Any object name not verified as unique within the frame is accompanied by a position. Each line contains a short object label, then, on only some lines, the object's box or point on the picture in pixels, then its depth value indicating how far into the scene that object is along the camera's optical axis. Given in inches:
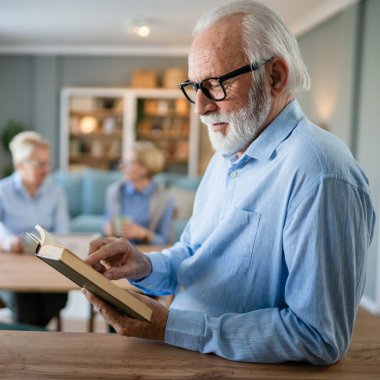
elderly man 33.4
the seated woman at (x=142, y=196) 125.5
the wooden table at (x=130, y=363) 33.3
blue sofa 219.9
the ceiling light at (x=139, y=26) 226.2
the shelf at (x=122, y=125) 294.0
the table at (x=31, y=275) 74.2
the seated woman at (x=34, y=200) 102.7
